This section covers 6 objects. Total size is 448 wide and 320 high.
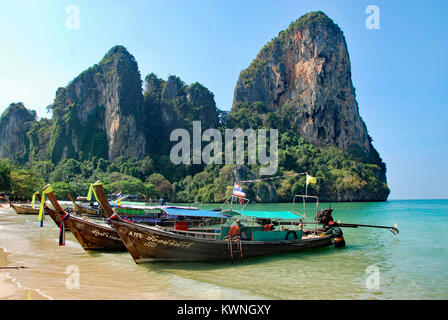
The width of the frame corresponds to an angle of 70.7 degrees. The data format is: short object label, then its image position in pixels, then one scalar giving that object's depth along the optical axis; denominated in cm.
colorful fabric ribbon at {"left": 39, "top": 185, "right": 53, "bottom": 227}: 1137
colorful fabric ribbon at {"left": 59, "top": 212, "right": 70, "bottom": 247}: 1186
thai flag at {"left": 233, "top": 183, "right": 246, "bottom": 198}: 1519
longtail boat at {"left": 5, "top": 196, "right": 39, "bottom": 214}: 3434
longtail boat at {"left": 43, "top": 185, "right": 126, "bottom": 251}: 1358
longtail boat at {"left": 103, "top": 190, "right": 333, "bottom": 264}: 1077
